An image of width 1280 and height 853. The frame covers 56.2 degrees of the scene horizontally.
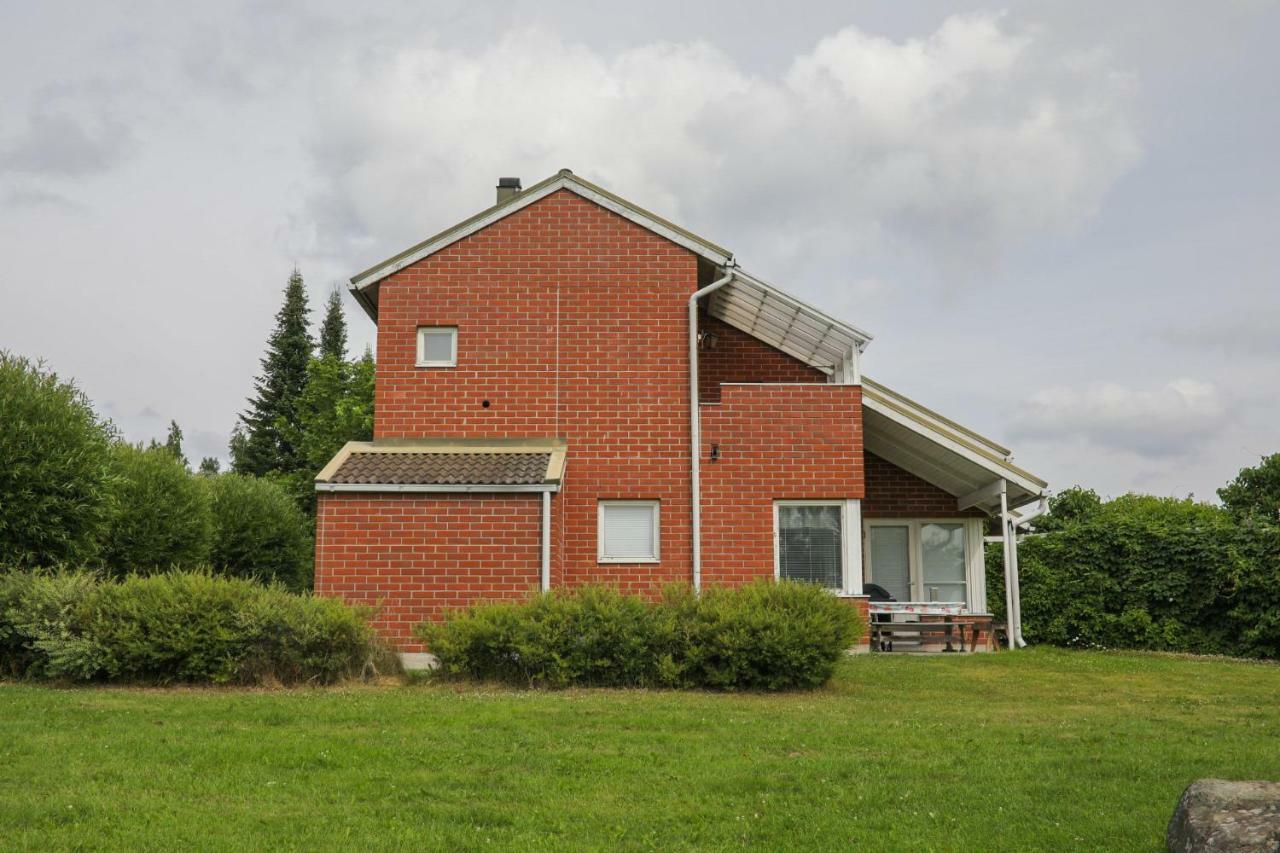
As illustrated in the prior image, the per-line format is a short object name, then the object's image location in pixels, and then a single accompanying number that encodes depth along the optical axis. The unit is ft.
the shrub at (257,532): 105.40
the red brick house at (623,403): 62.69
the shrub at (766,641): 44.93
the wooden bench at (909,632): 64.23
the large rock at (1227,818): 19.89
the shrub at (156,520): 87.56
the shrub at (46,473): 58.08
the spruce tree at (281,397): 182.91
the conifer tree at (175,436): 273.72
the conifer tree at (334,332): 203.72
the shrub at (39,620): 45.42
